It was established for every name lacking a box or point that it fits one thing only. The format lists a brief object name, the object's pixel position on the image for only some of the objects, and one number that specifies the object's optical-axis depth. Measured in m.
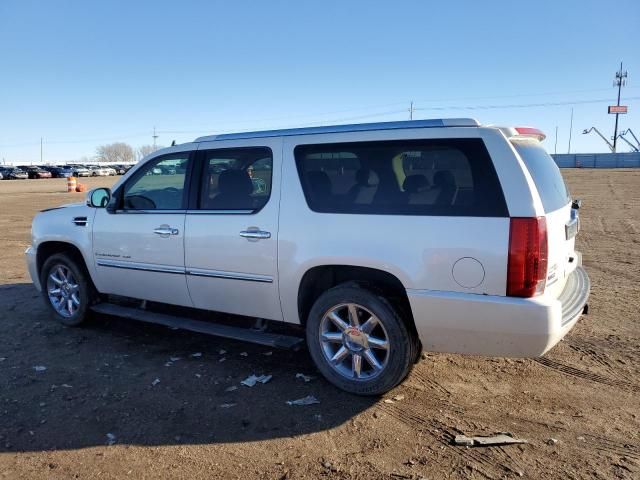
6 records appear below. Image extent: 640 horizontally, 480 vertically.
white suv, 3.38
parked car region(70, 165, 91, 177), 64.66
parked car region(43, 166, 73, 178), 60.69
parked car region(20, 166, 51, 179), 58.66
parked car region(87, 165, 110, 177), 69.81
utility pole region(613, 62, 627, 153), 100.06
